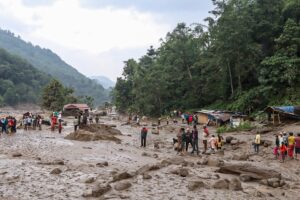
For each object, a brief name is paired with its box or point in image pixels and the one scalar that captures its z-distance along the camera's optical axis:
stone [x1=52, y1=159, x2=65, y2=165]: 17.47
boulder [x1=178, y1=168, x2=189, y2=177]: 14.95
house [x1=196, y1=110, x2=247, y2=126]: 42.54
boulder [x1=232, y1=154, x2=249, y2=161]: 22.42
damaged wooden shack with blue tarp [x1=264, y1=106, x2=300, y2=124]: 35.94
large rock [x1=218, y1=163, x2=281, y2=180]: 15.01
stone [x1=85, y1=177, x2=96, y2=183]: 13.61
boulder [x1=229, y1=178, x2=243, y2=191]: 12.89
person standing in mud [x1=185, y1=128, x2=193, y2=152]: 24.73
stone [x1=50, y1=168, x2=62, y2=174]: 15.05
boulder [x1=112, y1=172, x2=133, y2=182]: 13.52
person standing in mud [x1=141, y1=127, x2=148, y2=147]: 29.12
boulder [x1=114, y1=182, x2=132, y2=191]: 12.40
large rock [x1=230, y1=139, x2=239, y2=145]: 29.45
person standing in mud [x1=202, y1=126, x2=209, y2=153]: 25.80
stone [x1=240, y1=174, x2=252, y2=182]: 14.83
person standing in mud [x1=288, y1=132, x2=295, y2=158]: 21.11
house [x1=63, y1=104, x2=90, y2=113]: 83.19
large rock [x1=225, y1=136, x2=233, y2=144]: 30.04
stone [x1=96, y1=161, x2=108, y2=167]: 17.30
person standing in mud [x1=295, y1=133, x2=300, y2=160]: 20.81
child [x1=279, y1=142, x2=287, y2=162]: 20.98
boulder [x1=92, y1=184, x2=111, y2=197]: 11.57
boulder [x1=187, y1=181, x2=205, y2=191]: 12.81
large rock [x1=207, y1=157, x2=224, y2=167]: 18.38
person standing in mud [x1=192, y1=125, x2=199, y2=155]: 23.94
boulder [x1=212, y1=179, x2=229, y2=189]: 13.05
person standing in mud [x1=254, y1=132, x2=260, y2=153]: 24.58
